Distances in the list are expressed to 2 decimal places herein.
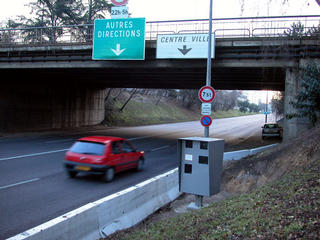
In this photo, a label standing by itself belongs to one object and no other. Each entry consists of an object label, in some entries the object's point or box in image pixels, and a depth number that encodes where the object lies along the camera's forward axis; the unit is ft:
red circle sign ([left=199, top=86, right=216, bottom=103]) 41.04
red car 29.66
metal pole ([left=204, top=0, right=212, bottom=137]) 44.39
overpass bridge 52.85
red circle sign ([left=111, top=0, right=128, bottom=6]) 59.02
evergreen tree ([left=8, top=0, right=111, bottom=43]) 119.44
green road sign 57.88
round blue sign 41.50
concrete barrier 13.23
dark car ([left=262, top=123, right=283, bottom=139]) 85.35
